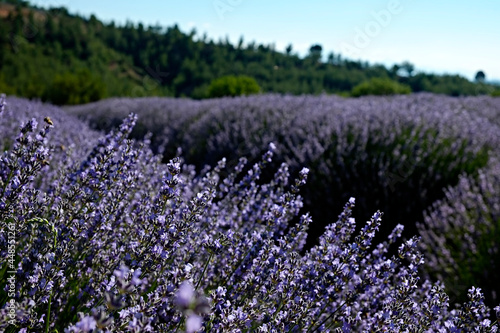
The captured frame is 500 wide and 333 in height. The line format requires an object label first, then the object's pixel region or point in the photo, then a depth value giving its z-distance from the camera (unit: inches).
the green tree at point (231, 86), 676.7
